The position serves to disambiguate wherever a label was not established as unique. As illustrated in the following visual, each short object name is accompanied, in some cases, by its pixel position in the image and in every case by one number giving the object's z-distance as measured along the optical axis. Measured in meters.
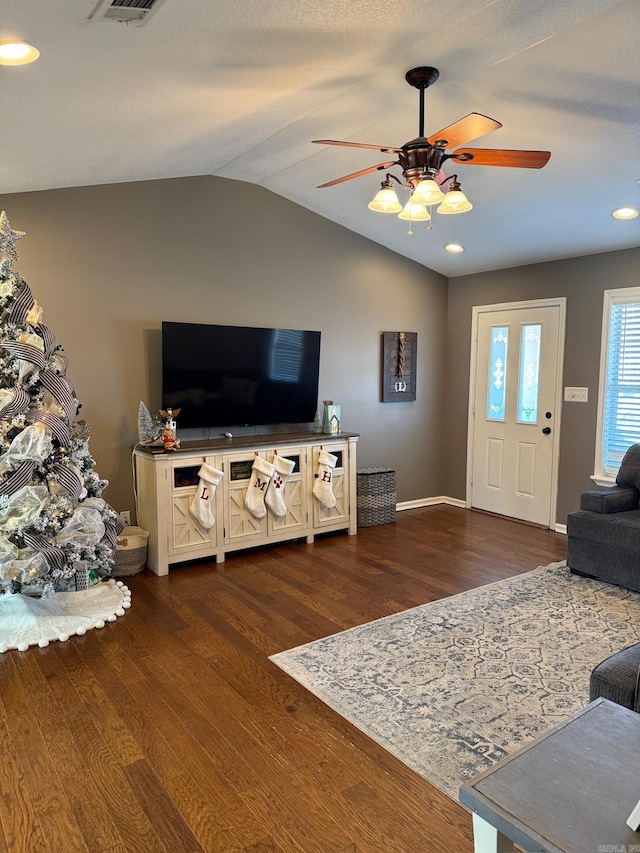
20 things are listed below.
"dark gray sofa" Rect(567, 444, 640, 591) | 3.89
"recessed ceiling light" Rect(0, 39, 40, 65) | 1.95
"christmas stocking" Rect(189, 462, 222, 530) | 4.21
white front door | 5.36
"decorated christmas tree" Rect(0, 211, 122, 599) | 3.05
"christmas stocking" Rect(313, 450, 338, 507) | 4.88
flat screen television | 4.40
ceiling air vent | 1.78
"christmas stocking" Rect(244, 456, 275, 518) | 4.48
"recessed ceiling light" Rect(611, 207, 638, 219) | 4.10
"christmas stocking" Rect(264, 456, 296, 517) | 4.59
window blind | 4.77
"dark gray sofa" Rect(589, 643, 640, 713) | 2.02
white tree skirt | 3.12
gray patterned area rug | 2.35
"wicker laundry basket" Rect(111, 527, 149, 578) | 4.03
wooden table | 1.12
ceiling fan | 2.52
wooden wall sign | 5.82
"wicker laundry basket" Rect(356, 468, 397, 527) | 5.39
